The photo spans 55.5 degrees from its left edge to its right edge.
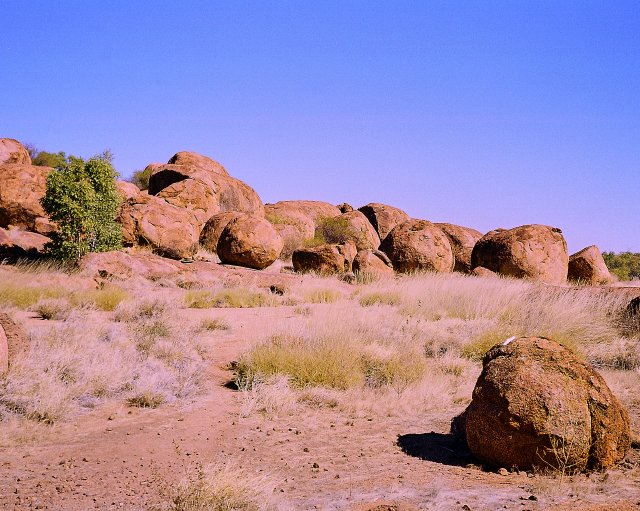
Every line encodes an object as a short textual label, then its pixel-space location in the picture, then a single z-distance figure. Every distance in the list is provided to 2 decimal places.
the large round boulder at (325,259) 20.42
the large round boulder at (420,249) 20.16
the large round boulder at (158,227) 20.23
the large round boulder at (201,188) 25.69
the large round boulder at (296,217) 28.45
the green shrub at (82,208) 17.70
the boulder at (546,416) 4.66
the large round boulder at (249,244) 20.48
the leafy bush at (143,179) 39.28
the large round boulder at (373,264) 18.95
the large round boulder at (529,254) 18.66
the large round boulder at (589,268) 21.02
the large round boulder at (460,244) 22.32
